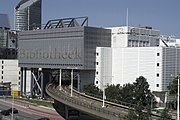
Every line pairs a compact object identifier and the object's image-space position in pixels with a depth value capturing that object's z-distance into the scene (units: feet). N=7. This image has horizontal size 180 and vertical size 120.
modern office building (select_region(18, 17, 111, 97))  419.13
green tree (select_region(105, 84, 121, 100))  332.57
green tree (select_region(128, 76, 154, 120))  307.95
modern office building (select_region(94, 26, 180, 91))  391.24
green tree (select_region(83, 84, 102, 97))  365.40
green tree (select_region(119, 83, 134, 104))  314.55
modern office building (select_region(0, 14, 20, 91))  597.11
